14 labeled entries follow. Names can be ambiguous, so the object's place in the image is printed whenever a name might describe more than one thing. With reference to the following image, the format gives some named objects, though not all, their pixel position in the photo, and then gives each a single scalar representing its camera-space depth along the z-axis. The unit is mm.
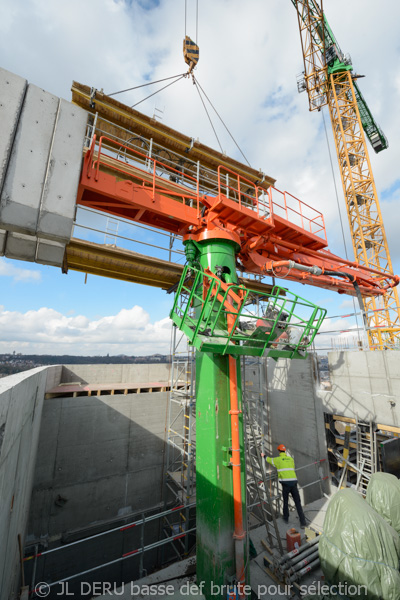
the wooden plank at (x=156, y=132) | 8477
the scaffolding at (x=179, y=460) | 8914
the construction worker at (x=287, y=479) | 6852
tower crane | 18750
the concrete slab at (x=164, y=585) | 4852
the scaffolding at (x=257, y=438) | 8009
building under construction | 3387
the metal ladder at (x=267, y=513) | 5961
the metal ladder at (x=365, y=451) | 7590
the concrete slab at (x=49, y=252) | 3368
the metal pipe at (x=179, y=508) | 5859
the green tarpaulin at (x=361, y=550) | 3709
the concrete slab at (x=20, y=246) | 3297
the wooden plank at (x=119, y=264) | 7586
